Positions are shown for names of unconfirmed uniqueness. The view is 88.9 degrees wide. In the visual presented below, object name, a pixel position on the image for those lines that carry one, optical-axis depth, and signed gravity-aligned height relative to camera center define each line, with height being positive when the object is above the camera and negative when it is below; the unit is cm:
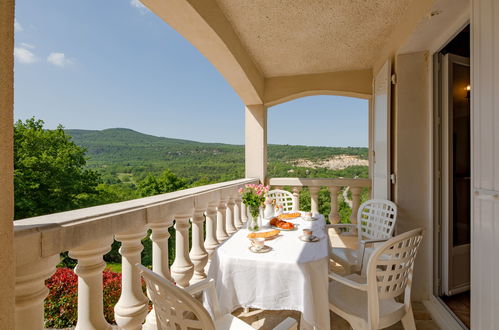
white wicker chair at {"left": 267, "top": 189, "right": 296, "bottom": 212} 341 -46
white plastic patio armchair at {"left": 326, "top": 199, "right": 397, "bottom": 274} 218 -67
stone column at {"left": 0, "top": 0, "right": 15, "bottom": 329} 66 +0
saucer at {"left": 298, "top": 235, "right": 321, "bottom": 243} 182 -53
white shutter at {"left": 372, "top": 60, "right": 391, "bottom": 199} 271 +37
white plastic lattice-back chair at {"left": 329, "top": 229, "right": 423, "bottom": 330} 142 -75
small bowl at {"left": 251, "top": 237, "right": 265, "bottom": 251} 163 -51
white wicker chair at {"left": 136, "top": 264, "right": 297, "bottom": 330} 85 -49
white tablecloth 142 -67
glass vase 205 -47
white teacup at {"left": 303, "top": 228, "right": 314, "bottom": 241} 184 -51
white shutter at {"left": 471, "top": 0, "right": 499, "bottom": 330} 128 +0
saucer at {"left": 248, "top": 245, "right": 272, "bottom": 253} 160 -54
